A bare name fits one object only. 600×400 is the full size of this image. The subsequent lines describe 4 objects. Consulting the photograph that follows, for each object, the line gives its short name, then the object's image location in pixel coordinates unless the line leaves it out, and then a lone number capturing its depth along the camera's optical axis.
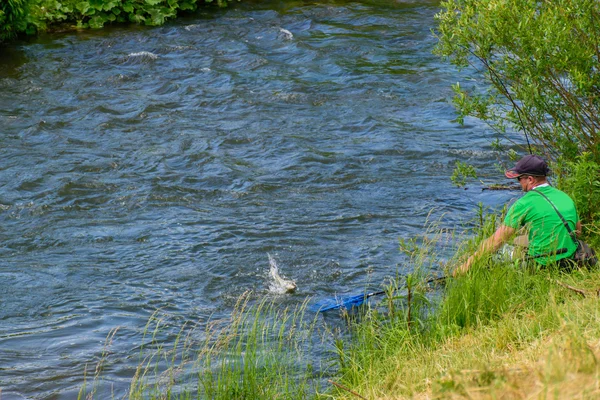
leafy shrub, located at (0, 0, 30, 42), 32.75
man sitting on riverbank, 13.20
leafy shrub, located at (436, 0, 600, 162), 14.05
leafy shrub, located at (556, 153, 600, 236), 13.81
